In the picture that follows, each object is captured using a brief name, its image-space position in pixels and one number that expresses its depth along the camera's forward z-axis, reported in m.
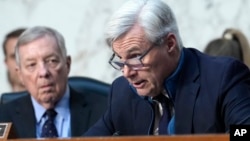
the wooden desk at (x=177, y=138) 3.54
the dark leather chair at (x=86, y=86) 6.36
